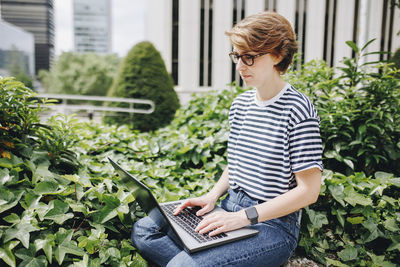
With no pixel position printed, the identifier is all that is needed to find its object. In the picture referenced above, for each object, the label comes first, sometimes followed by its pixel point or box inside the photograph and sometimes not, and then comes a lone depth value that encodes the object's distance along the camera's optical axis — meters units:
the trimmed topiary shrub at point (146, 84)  7.49
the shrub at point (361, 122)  2.46
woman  1.36
